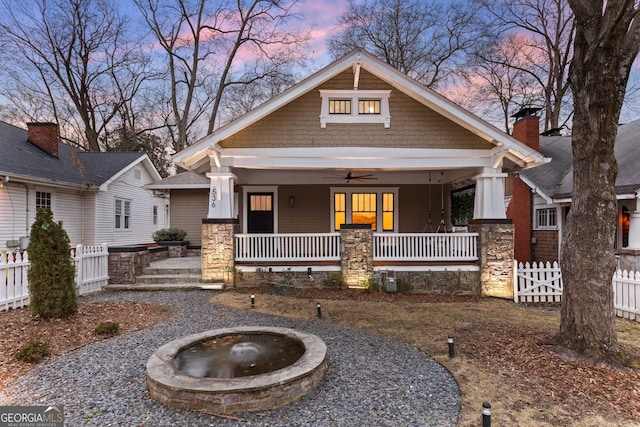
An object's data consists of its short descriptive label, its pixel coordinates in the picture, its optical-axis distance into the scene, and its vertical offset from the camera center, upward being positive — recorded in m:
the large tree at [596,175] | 4.40 +0.58
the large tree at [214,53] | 22.57 +11.17
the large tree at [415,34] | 20.16 +11.46
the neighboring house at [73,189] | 11.16 +1.28
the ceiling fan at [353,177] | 11.17 +1.45
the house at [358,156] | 8.97 +1.72
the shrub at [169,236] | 13.22 -0.60
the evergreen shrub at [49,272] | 5.61 -0.86
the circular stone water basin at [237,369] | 3.21 -1.67
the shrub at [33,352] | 4.37 -1.72
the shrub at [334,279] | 9.20 -1.62
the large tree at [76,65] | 20.69 +10.47
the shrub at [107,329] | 5.41 -1.74
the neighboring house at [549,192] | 9.97 +0.90
